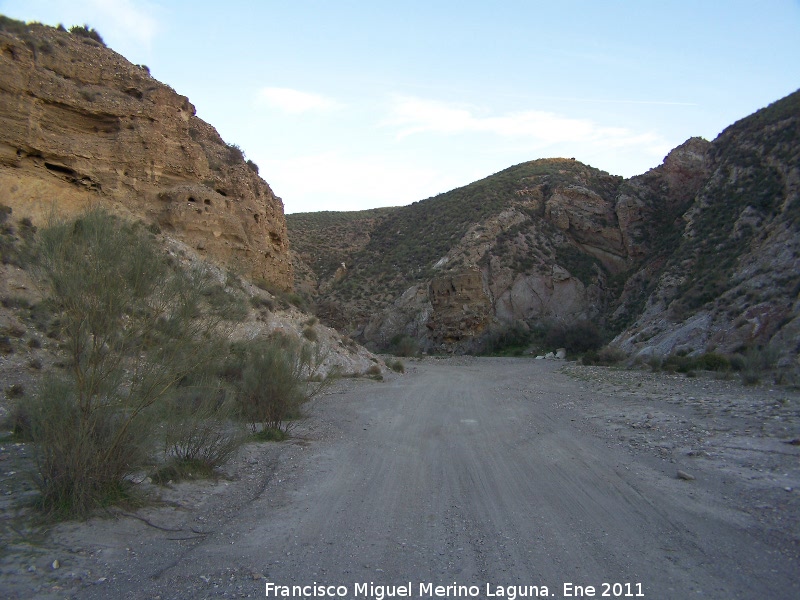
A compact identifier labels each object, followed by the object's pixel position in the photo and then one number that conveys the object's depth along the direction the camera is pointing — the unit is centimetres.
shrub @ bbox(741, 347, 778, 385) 1627
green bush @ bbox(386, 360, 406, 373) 2925
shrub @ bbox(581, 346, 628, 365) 2970
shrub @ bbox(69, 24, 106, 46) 2415
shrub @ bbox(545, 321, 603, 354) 4025
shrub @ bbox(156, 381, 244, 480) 750
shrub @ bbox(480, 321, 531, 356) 4569
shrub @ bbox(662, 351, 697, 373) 2128
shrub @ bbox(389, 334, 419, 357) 4231
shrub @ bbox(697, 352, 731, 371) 2013
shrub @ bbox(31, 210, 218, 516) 593
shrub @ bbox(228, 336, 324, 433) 1154
